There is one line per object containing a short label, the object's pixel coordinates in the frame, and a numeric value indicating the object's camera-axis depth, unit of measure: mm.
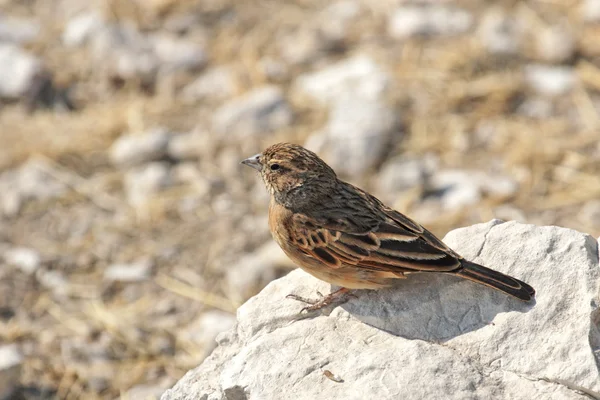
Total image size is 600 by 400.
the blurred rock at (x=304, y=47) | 11609
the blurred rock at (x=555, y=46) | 10766
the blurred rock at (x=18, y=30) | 12445
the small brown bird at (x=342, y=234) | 4996
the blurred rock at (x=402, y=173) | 9250
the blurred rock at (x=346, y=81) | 10503
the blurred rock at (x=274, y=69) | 11230
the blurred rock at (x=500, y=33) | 10891
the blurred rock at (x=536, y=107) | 10180
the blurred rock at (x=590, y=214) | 8469
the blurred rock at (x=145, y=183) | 9695
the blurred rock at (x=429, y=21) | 11727
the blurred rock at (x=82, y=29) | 12258
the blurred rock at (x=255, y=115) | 10242
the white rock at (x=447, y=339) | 4703
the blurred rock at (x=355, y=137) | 9516
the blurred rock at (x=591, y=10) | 11477
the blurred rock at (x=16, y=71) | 11461
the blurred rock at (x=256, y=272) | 8211
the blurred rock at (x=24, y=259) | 8773
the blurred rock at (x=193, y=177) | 9648
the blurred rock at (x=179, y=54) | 11656
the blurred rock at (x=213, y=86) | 11203
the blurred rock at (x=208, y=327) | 7598
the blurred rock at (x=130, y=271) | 8633
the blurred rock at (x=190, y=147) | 10141
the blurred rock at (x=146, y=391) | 7078
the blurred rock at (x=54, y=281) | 8500
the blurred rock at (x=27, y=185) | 9695
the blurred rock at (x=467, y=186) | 8938
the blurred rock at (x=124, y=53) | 11555
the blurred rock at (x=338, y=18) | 12008
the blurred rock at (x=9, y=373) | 7133
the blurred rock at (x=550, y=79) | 10414
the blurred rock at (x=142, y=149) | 10078
